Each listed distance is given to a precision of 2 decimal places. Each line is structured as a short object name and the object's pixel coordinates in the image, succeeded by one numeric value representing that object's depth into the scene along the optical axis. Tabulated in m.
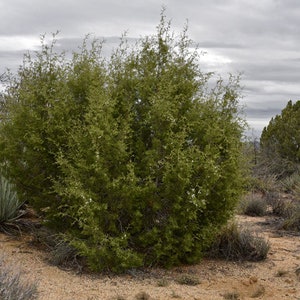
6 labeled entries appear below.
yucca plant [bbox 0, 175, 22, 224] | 10.23
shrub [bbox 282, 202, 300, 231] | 12.47
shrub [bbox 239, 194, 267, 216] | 15.02
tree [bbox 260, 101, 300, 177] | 23.67
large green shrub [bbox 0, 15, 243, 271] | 7.99
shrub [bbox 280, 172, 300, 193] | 18.52
